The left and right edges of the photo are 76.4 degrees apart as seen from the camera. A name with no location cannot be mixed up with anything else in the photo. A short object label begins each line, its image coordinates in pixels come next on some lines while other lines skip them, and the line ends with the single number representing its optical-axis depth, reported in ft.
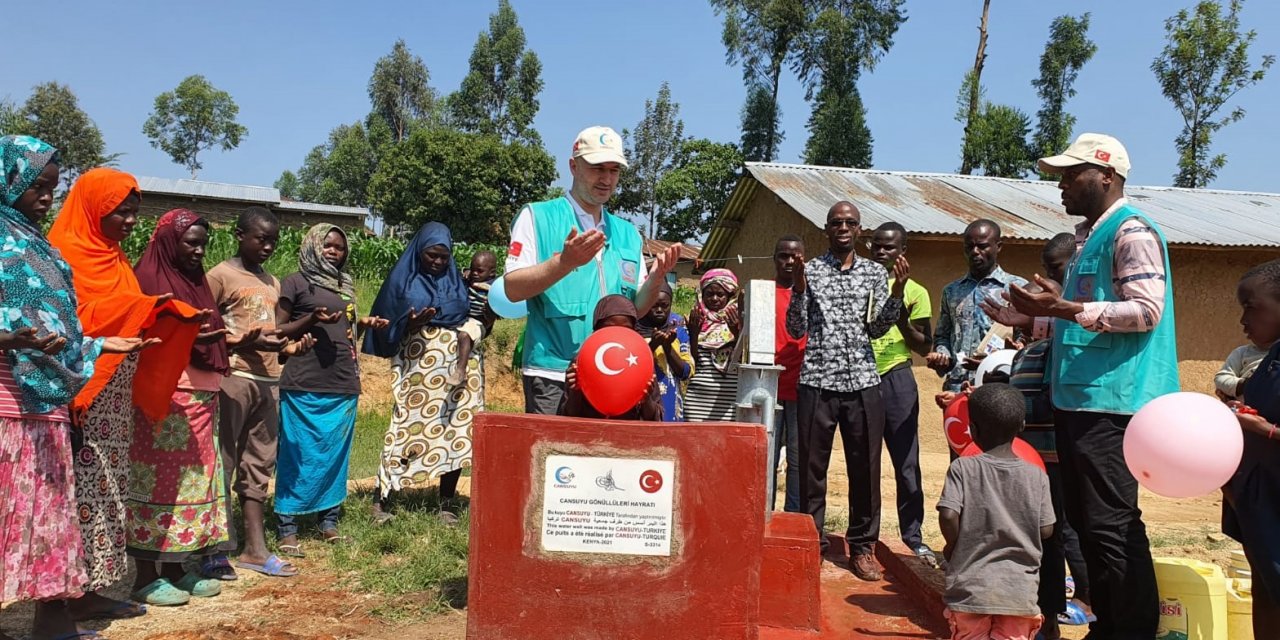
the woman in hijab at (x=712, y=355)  18.84
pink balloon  8.52
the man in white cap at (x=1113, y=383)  9.86
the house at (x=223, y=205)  92.53
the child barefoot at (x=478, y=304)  18.03
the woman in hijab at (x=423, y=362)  17.37
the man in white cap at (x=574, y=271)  10.93
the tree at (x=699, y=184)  110.83
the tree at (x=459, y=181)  97.04
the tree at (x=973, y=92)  82.99
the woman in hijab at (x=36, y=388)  9.85
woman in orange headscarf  11.29
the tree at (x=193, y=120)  180.96
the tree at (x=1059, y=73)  90.22
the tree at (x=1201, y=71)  76.43
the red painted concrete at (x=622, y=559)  8.71
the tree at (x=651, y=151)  137.08
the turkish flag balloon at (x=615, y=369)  9.22
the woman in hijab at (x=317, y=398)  15.88
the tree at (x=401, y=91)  154.51
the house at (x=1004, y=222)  37.09
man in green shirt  15.08
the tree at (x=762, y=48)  105.70
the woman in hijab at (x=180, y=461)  12.70
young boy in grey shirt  9.77
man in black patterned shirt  14.53
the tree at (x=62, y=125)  123.75
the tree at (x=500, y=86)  129.70
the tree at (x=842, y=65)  102.22
